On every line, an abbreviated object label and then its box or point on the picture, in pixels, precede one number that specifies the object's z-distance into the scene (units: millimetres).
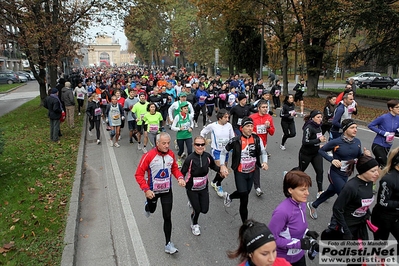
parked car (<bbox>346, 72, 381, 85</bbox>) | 36031
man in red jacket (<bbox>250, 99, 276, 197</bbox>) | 6996
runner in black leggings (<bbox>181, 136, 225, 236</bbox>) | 4793
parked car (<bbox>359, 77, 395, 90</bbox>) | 34469
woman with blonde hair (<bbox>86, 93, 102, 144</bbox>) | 11086
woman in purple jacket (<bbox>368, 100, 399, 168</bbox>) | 6152
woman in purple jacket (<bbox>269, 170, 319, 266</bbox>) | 3109
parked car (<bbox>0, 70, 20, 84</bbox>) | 43562
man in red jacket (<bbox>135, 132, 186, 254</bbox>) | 4434
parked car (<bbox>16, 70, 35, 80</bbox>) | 48978
